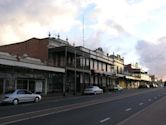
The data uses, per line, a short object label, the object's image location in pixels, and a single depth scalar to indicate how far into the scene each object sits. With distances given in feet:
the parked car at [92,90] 79.66
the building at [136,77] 154.43
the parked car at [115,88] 105.71
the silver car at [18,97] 43.73
